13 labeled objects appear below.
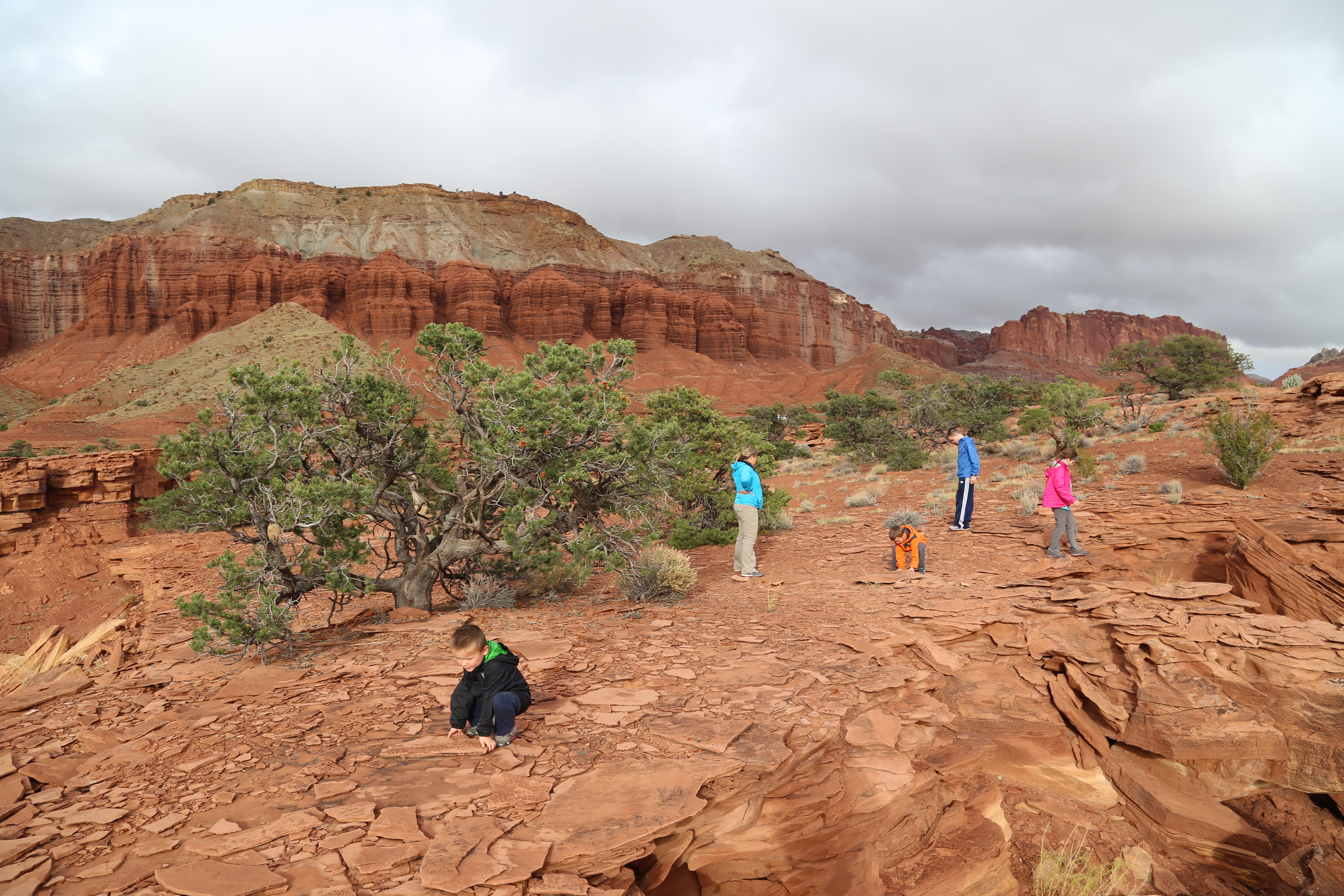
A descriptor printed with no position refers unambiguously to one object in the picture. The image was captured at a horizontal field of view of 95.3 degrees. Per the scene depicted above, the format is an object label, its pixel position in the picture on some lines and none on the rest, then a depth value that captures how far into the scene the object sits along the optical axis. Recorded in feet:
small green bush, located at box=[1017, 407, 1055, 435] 74.23
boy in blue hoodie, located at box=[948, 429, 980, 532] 34.94
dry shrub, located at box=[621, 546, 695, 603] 26.53
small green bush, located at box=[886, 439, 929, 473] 71.05
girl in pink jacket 28.63
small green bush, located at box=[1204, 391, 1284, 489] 37.99
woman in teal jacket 28.48
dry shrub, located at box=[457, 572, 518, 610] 26.63
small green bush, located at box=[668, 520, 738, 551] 40.57
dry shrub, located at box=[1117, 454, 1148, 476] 45.62
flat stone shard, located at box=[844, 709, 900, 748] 15.52
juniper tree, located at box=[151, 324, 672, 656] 20.21
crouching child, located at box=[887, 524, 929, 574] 29.22
